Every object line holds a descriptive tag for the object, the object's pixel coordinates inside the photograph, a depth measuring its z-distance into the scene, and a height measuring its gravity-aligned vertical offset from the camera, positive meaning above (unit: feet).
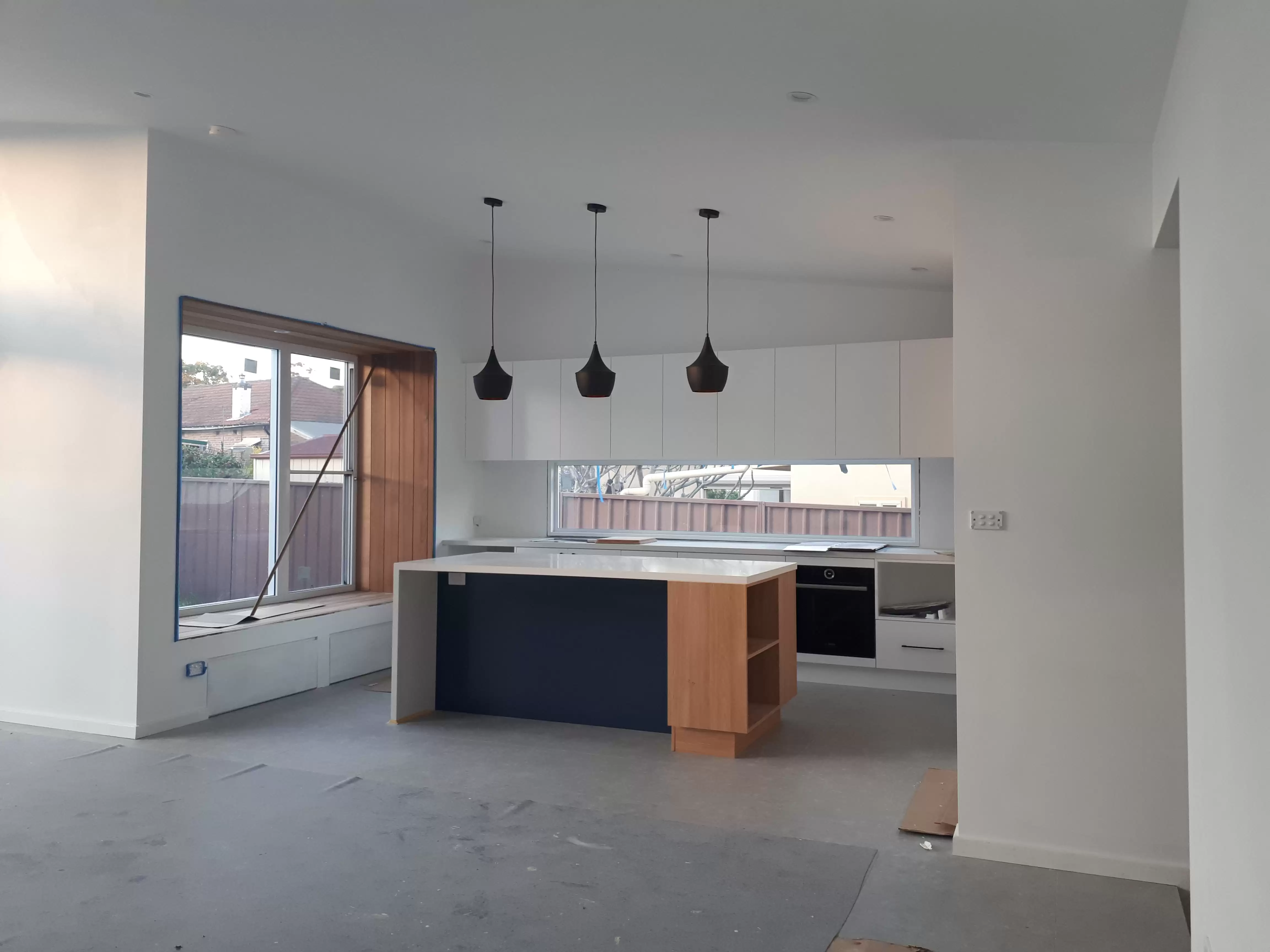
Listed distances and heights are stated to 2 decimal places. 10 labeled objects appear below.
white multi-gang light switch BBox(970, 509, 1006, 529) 11.13 -0.22
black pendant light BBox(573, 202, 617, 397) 17.06 +2.17
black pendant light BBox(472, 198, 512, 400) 17.39 +2.15
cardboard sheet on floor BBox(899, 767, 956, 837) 11.73 -3.98
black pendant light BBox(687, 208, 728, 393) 16.79 +2.24
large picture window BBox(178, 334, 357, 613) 19.27 +0.64
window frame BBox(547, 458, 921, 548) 21.57 -0.72
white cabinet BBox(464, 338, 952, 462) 19.76 +2.02
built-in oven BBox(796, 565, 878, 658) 19.84 -2.32
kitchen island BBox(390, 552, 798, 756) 15.11 -2.46
